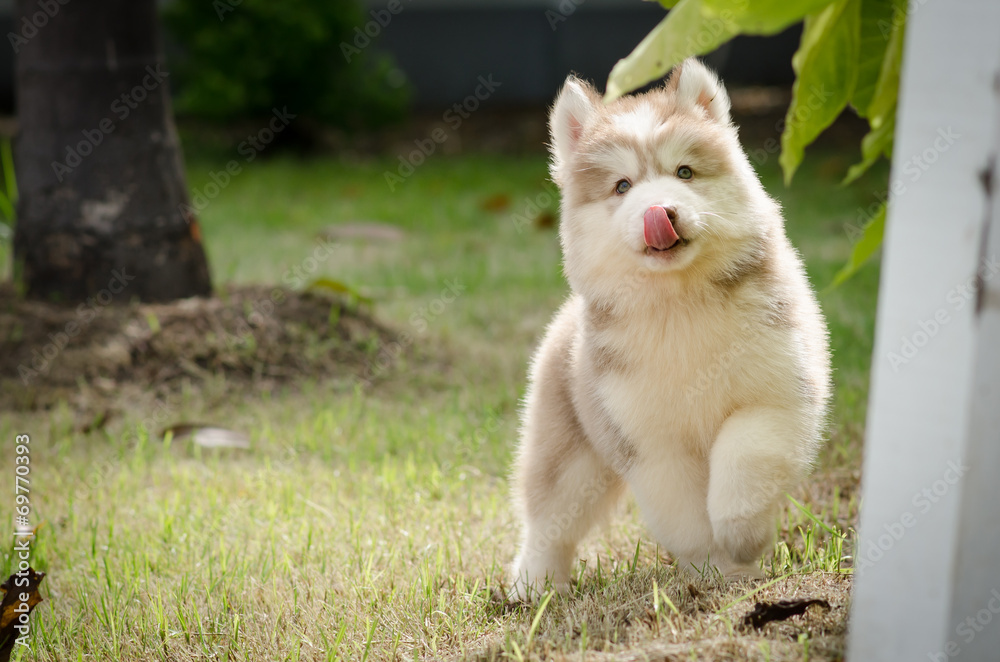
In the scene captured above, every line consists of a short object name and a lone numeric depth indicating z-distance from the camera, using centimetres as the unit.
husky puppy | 345
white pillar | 321
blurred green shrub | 931
